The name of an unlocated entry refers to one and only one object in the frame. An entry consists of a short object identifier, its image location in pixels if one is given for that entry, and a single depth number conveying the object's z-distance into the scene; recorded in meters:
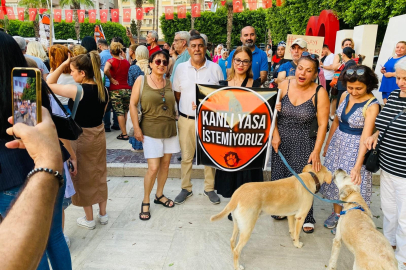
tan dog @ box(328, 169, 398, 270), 2.20
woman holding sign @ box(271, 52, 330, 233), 3.31
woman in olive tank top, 3.79
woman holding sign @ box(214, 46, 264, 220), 3.69
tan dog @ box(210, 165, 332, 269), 2.96
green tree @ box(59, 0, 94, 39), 34.65
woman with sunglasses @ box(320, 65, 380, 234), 3.11
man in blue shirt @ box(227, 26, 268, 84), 5.53
